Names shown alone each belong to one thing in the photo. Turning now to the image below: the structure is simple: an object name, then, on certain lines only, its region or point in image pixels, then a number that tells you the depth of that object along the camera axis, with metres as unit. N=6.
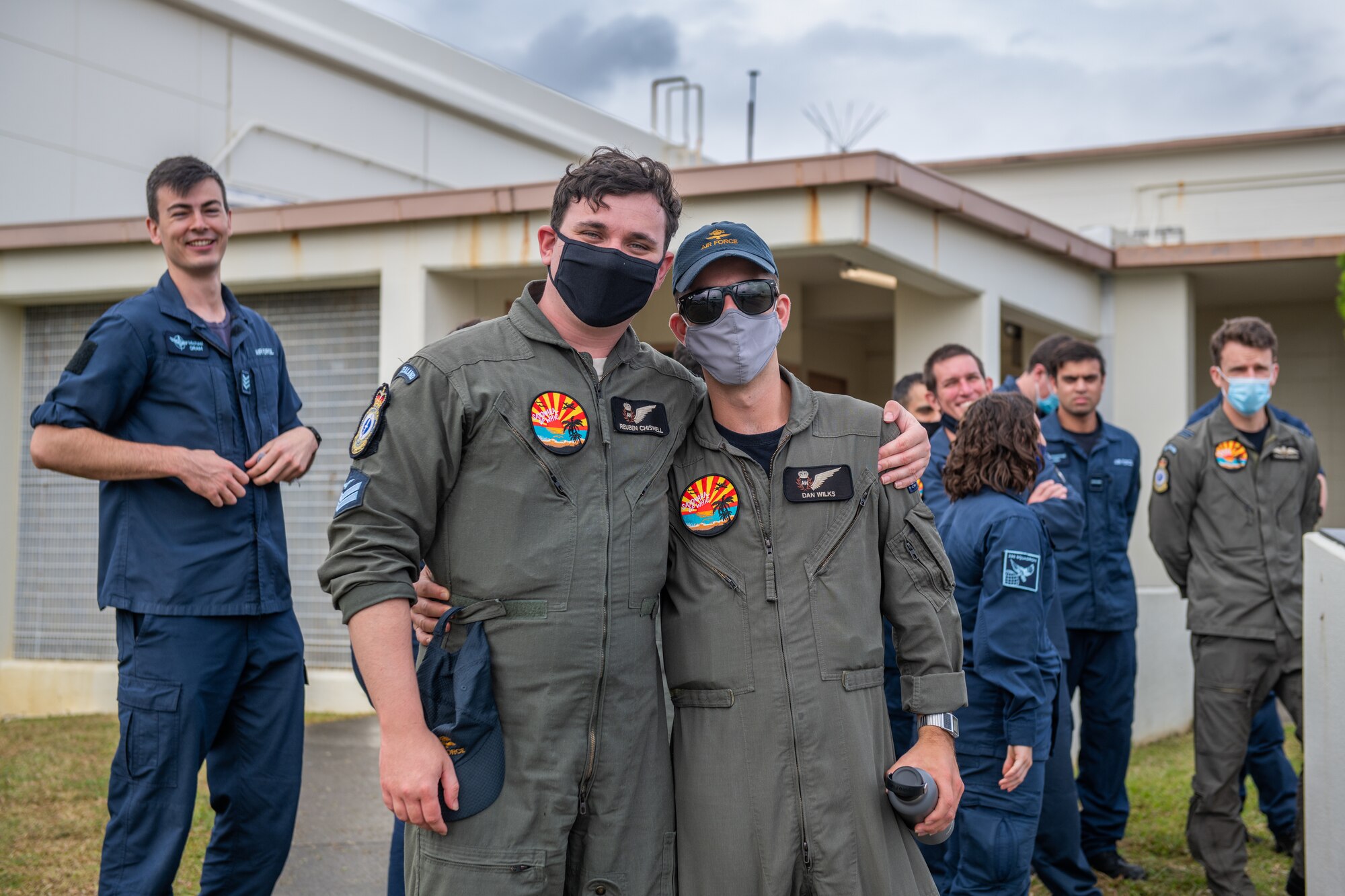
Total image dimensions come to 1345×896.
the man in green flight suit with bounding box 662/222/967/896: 2.53
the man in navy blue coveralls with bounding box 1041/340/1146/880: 5.80
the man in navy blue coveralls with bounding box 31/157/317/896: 3.54
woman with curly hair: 3.72
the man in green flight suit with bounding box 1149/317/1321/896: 5.07
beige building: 8.06
